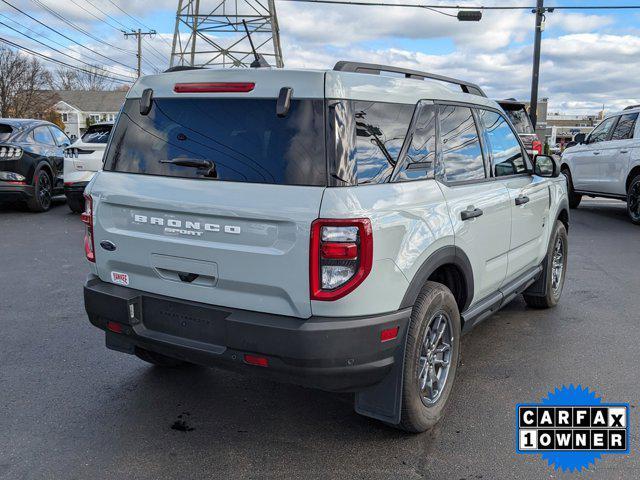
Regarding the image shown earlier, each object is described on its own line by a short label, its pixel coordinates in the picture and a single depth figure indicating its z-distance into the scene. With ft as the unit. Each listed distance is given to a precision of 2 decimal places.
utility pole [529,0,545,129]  63.72
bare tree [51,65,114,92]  269.32
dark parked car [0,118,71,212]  34.91
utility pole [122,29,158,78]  174.93
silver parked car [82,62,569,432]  8.59
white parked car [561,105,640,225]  34.45
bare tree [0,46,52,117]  161.48
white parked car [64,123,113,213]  34.09
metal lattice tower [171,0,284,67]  69.10
